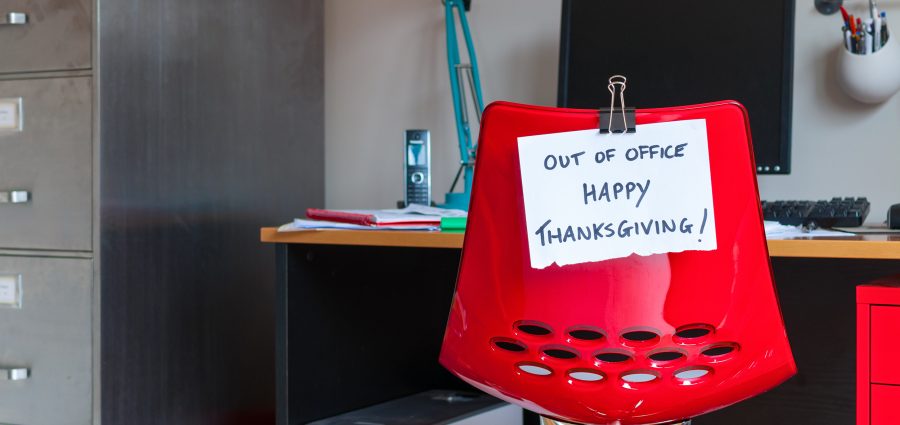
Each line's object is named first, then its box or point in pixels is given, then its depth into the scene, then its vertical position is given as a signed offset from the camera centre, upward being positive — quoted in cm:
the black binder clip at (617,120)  92 +7
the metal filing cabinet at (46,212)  151 -5
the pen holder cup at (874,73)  160 +21
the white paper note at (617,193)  93 -1
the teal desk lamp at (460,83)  188 +22
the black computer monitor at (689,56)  158 +24
